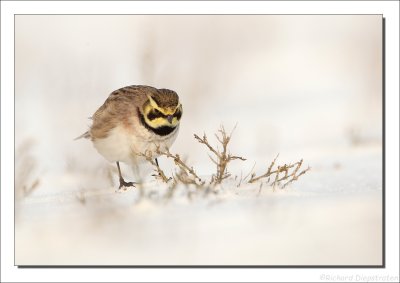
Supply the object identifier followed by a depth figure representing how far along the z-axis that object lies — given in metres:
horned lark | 11.98
